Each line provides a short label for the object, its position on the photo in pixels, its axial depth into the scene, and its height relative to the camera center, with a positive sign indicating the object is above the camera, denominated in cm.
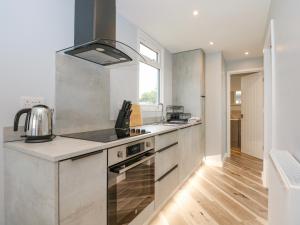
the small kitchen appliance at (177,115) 308 -1
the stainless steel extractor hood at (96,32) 138 +71
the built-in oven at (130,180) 118 -54
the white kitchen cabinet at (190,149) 243 -58
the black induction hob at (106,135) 129 -18
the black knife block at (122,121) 187 -8
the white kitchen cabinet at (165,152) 177 -44
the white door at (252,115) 408 -1
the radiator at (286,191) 57 -29
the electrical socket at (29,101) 125 +10
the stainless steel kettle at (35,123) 113 -6
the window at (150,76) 272 +69
